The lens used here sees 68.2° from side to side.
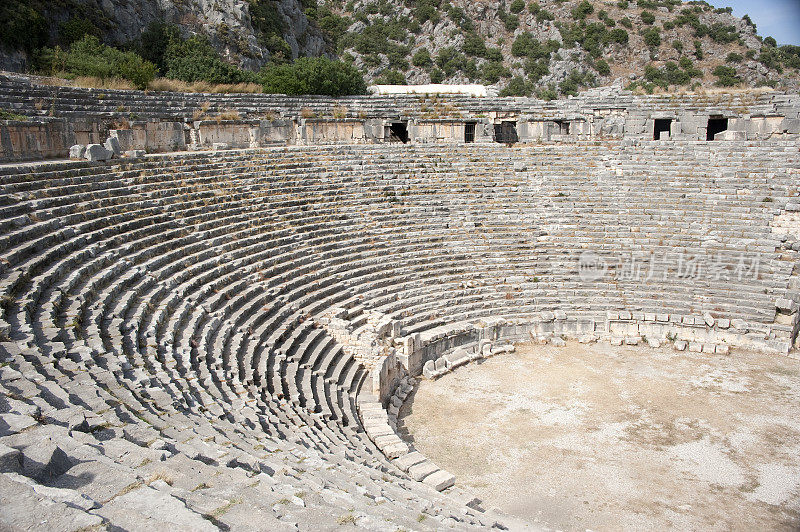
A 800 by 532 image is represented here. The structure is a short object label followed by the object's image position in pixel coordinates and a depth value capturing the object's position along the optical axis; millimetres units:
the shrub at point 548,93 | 40525
